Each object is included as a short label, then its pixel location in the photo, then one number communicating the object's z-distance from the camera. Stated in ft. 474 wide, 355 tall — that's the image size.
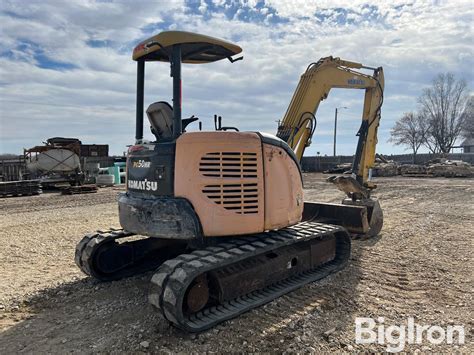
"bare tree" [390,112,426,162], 181.06
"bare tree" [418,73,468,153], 172.76
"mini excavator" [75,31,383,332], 13.29
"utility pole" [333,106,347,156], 154.61
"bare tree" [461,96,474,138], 169.99
